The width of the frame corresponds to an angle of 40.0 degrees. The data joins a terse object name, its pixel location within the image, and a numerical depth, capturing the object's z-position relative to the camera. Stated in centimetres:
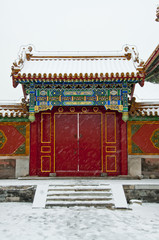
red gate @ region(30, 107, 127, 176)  801
